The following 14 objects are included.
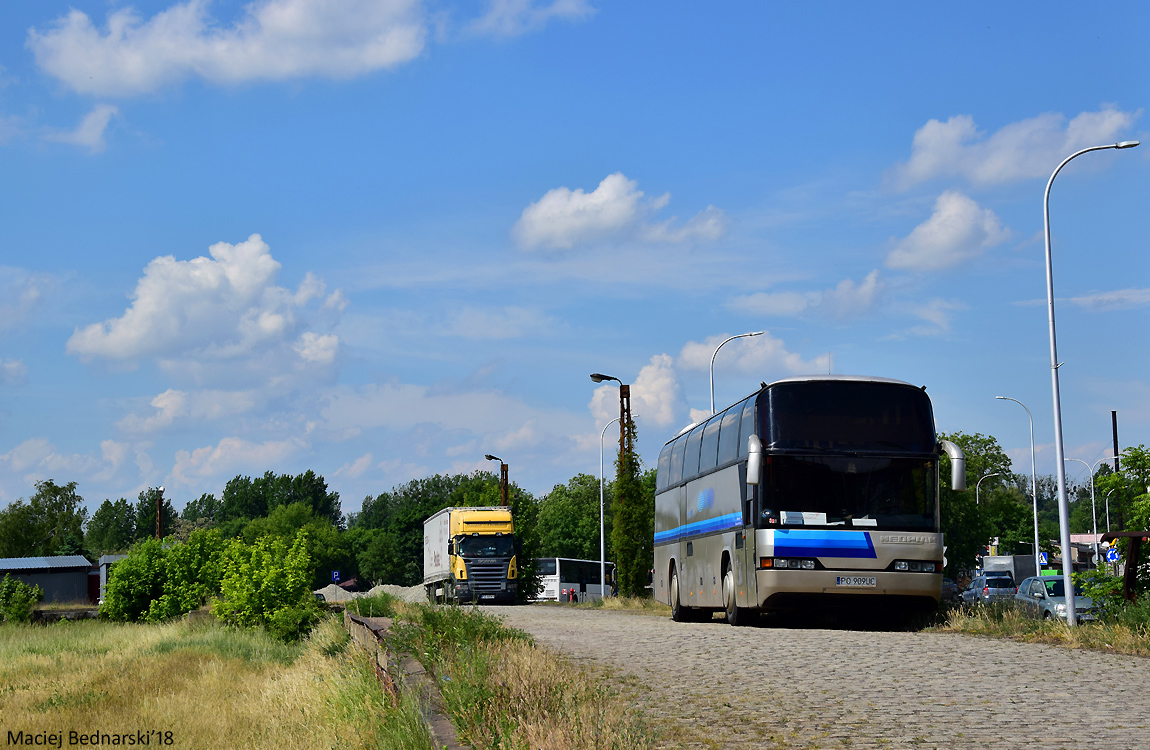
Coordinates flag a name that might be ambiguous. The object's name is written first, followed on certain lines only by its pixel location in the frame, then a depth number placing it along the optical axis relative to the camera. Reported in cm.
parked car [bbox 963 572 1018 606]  4676
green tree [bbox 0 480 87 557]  11212
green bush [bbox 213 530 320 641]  3028
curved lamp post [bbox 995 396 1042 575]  5514
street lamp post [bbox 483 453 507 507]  6494
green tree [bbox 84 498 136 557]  18338
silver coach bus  1862
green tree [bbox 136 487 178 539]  18362
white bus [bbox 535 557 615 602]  7775
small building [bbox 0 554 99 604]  9025
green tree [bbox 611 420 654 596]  3844
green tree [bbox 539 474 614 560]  12188
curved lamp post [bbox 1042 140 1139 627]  1953
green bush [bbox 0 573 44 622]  4797
